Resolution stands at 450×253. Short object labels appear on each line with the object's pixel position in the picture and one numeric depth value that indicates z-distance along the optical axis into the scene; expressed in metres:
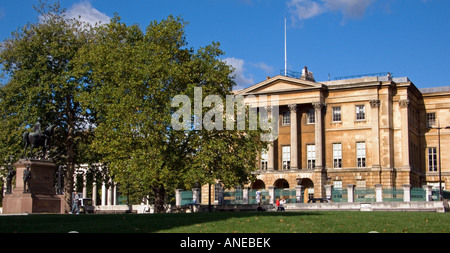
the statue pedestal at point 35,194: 37.00
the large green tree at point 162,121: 42.12
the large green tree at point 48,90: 52.62
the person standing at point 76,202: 40.84
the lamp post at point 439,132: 59.62
